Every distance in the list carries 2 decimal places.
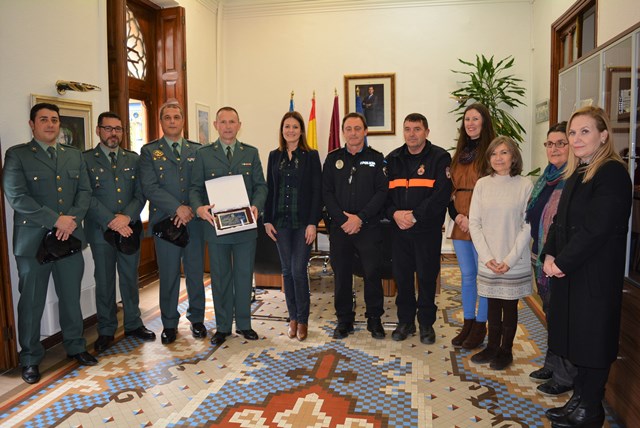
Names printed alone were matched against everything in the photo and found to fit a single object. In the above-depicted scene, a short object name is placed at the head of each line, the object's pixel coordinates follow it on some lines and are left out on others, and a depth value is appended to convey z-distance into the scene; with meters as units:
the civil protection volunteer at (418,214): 3.26
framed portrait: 6.42
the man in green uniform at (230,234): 3.37
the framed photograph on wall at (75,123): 3.55
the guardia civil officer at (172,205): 3.38
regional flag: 6.36
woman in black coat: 2.08
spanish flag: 6.36
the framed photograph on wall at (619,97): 2.55
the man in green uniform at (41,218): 2.88
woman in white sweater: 2.91
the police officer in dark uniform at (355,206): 3.35
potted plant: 5.69
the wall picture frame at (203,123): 6.00
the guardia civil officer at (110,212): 3.34
